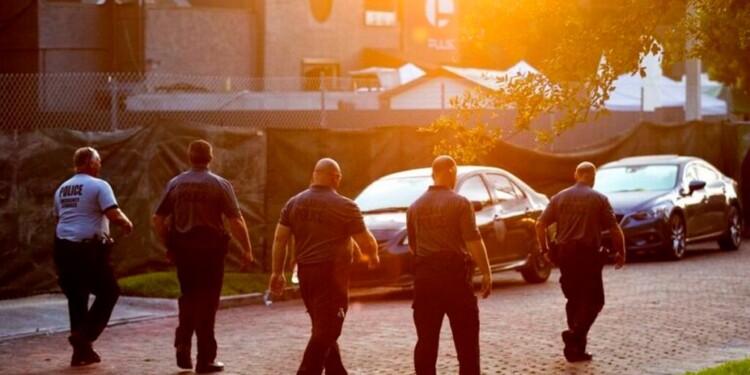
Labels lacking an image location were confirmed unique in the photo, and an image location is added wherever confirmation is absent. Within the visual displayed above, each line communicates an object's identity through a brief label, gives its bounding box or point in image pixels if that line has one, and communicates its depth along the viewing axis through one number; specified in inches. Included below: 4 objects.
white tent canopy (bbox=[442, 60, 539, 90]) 1454.2
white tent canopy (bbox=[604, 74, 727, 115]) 1748.3
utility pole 1406.3
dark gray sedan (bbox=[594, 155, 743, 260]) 922.7
